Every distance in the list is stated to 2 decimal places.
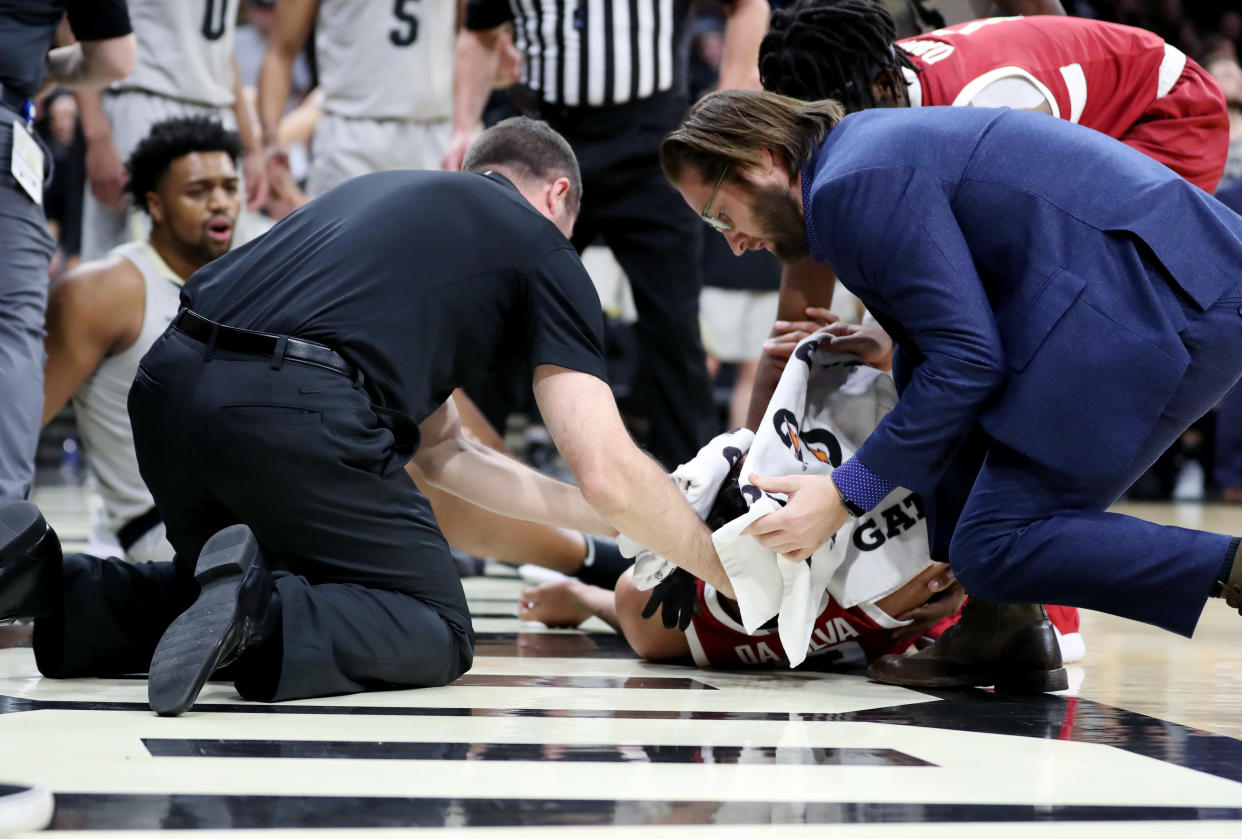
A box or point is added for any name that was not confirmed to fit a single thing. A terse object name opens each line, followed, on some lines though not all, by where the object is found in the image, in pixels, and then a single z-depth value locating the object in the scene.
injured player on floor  4.30
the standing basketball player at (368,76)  9.82
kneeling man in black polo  4.01
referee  7.98
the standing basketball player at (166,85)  8.68
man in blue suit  3.89
